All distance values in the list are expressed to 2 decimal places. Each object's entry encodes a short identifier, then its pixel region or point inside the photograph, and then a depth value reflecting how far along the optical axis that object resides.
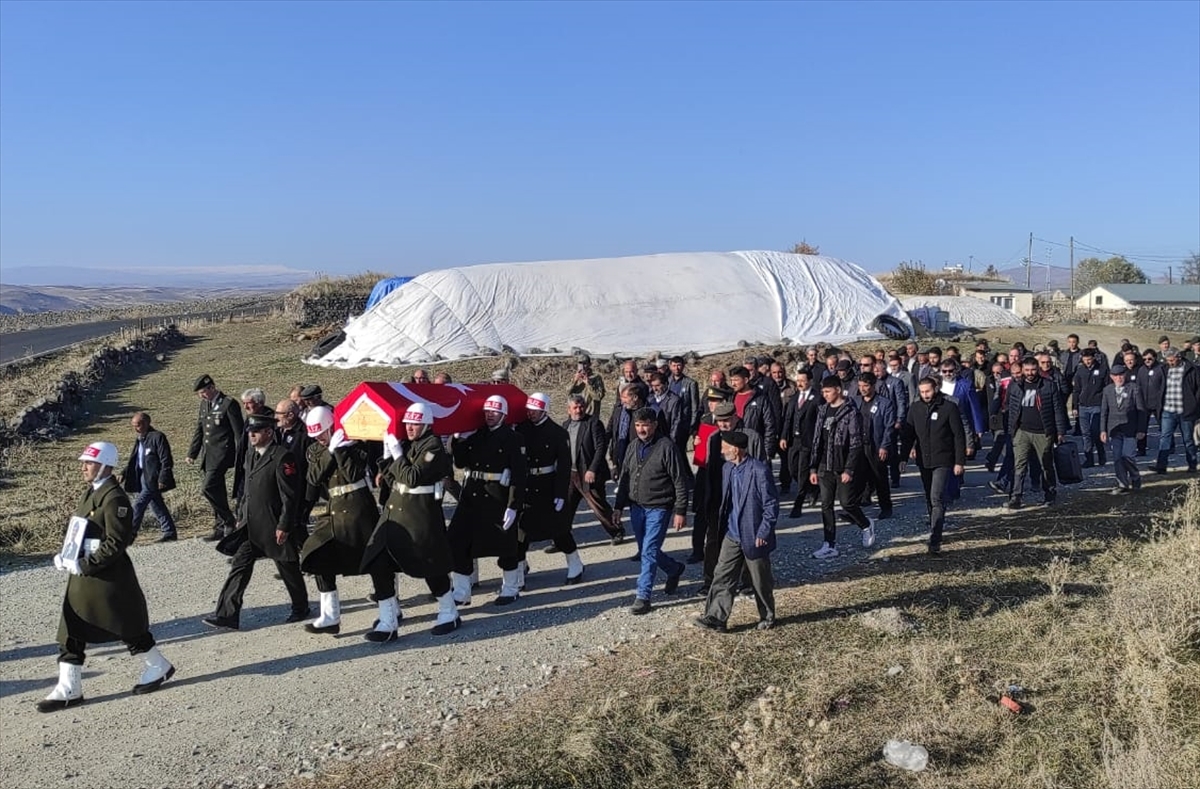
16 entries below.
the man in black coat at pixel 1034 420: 9.78
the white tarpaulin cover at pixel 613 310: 27.00
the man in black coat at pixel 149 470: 9.49
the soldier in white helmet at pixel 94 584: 5.66
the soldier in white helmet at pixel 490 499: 7.29
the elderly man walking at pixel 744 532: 6.38
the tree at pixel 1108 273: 87.81
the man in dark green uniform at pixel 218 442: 9.24
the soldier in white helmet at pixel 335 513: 6.76
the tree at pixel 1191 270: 112.44
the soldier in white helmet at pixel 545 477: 7.77
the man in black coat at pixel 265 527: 6.82
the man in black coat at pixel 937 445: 8.41
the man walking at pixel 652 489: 7.07
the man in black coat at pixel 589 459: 8.82
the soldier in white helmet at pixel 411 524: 6.59
